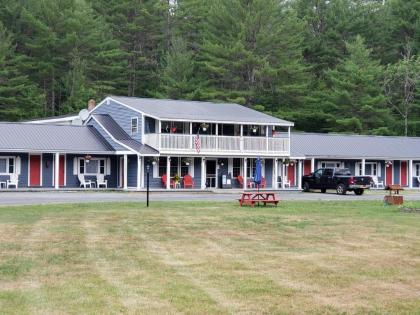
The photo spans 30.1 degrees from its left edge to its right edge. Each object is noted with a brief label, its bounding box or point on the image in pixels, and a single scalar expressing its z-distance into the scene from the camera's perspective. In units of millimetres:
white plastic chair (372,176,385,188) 57641
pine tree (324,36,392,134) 71062
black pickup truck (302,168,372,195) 44875
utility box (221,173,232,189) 50562
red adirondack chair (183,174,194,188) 48844
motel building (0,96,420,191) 46562
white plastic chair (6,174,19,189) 45312
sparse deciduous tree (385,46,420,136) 72812
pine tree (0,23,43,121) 64062
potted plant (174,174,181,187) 48250
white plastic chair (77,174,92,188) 47500
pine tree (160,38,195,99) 69312
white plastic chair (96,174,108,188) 48312
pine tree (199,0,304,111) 70250
